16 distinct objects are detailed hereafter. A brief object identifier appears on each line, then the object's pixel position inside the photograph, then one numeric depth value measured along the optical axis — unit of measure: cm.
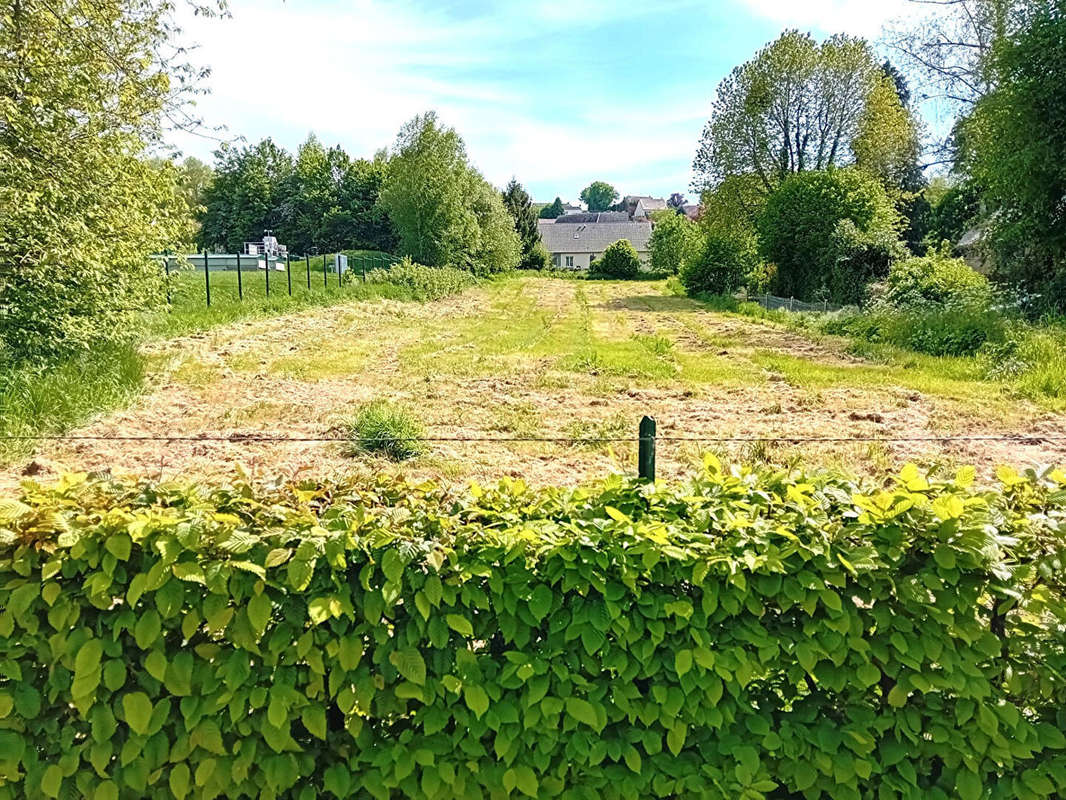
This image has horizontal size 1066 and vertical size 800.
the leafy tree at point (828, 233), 2514
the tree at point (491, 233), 4835
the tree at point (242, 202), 6206
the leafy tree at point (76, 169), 827
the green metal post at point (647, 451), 295
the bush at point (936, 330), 1466
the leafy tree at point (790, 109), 3406
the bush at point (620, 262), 5872
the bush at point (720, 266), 3675
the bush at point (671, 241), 5462
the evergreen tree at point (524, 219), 6706
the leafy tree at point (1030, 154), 1538
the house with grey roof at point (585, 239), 8600
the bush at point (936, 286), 1766
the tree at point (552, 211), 14575
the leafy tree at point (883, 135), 3412
